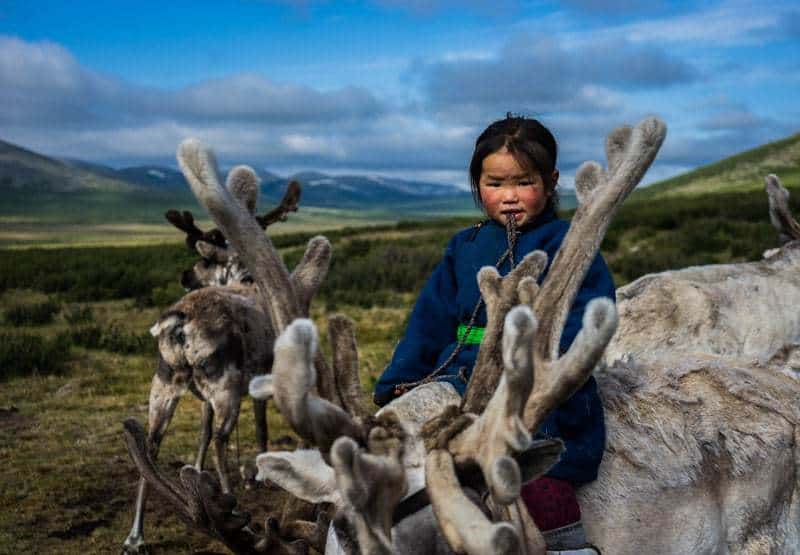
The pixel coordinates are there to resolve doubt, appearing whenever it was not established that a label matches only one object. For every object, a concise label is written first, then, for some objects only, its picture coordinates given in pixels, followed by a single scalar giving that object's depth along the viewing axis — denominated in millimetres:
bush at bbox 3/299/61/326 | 16281
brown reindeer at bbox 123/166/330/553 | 6871
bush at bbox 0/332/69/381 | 11867
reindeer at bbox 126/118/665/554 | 1831
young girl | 2752
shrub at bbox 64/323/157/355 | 13500
